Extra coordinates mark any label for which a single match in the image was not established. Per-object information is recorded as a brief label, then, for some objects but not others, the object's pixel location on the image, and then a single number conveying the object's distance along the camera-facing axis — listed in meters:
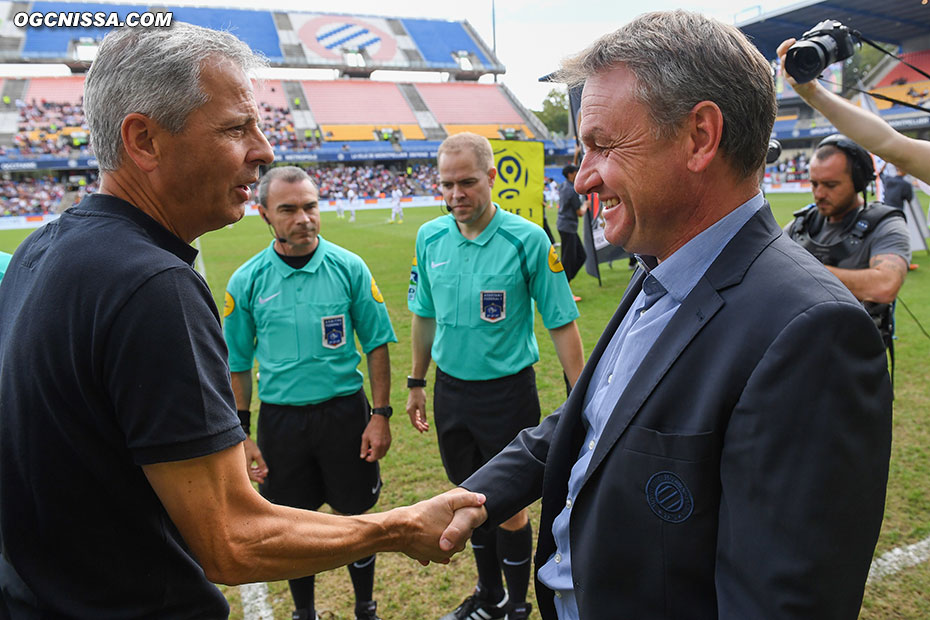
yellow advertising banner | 7.67
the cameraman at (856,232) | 3.62
